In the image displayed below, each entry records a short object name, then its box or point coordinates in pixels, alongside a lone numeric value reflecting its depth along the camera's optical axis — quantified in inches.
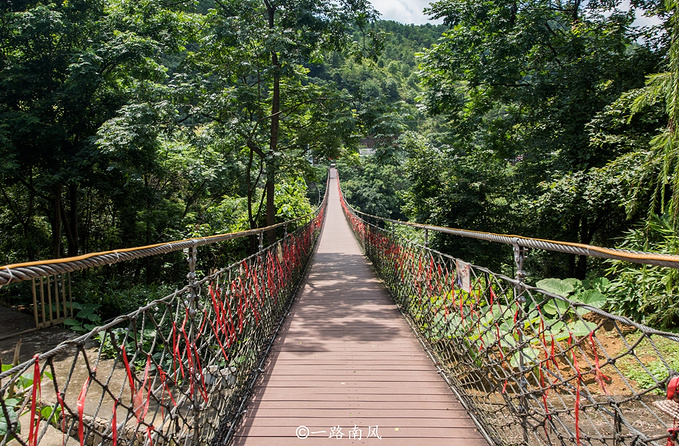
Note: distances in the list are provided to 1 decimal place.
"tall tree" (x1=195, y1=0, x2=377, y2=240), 266.7
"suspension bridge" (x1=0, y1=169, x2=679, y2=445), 50.3
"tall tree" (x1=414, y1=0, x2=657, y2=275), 243.4
